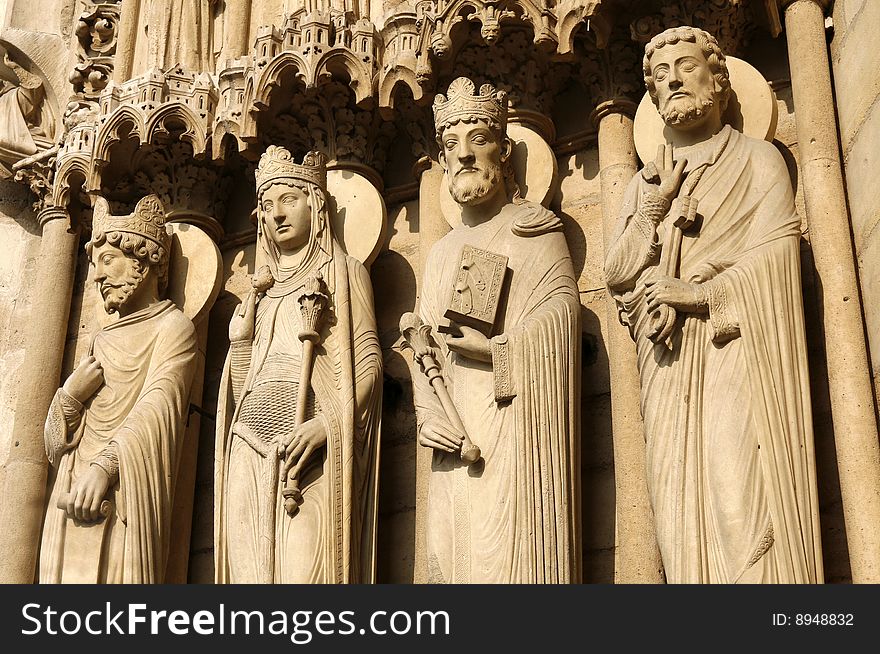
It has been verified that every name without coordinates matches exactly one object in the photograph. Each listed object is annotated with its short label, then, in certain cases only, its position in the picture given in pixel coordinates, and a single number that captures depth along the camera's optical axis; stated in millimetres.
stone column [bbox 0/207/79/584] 6884
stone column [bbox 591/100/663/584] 5578
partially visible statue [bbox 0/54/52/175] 7980
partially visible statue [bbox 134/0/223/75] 7633
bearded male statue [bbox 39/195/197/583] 6227
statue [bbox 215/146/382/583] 5863
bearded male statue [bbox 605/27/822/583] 4957
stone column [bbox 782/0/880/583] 5137
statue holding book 5402
